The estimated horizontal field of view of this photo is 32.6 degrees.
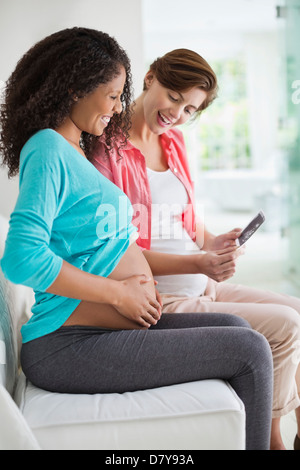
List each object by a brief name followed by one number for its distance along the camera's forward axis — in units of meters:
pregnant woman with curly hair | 1.13
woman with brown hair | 1.45
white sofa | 1.06
